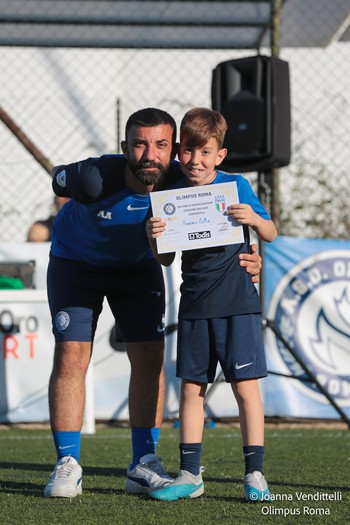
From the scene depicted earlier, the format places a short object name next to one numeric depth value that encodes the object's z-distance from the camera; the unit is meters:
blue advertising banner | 10.04
